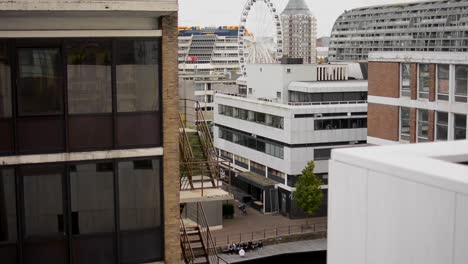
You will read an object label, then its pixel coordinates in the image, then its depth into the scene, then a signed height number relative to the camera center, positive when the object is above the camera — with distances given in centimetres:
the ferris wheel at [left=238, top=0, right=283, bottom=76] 12100 +289
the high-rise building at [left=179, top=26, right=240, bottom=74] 15700 -189
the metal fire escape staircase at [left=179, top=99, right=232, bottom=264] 1353 -229
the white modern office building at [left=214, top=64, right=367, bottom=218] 6028 -530
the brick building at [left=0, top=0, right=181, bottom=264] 1112 -104
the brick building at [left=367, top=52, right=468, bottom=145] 4097 -216
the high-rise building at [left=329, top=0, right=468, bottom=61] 13388 +586
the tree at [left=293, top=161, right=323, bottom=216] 5650 -949
